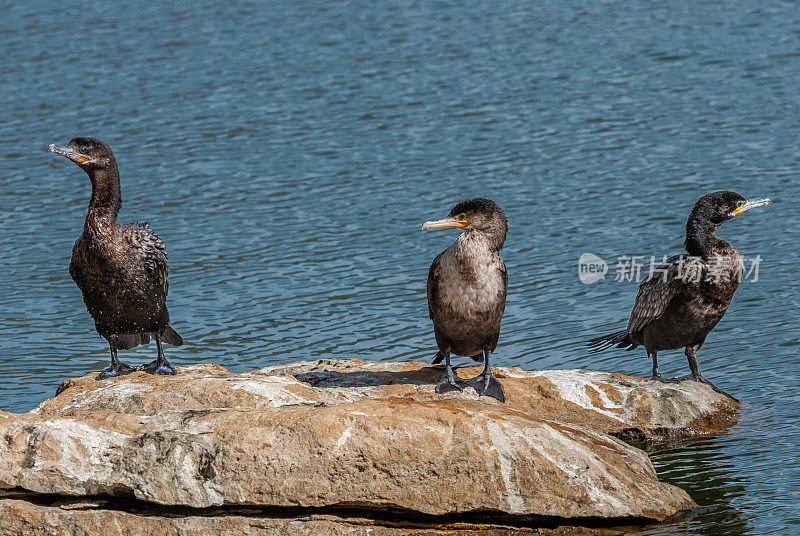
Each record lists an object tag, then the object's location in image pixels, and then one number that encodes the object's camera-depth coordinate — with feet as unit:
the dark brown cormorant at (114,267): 52.90
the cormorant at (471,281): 48.21
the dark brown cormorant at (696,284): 56.34
